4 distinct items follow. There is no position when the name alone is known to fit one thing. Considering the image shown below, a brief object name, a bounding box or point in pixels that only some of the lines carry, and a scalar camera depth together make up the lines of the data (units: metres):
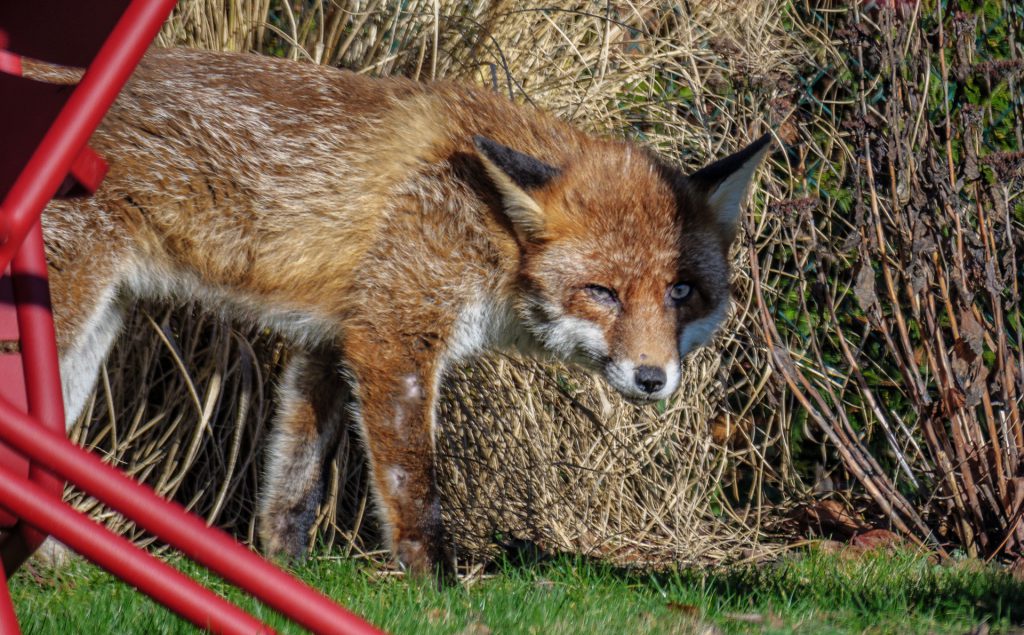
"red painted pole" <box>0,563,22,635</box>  8.28
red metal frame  8.55
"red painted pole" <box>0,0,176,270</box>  8.98
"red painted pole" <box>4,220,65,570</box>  10.20
